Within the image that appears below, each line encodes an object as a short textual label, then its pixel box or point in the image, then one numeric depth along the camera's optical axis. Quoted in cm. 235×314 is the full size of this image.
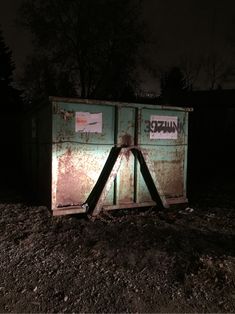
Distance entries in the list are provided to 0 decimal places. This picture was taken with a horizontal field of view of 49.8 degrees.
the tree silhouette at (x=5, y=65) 2052
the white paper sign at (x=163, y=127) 426
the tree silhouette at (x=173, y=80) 2992
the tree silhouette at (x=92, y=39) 1758
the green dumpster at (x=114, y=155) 380
